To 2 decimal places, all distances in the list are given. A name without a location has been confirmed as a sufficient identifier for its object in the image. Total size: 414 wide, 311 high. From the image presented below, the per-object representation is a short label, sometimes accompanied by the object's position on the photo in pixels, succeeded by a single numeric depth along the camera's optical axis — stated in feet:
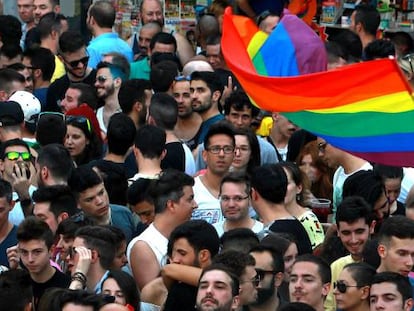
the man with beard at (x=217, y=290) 56.03
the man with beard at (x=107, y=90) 87.77
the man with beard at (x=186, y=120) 83.46
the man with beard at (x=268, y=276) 60.03
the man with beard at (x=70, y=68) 88.48
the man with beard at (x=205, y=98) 83.82
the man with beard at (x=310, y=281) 59.67
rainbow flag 63.16
